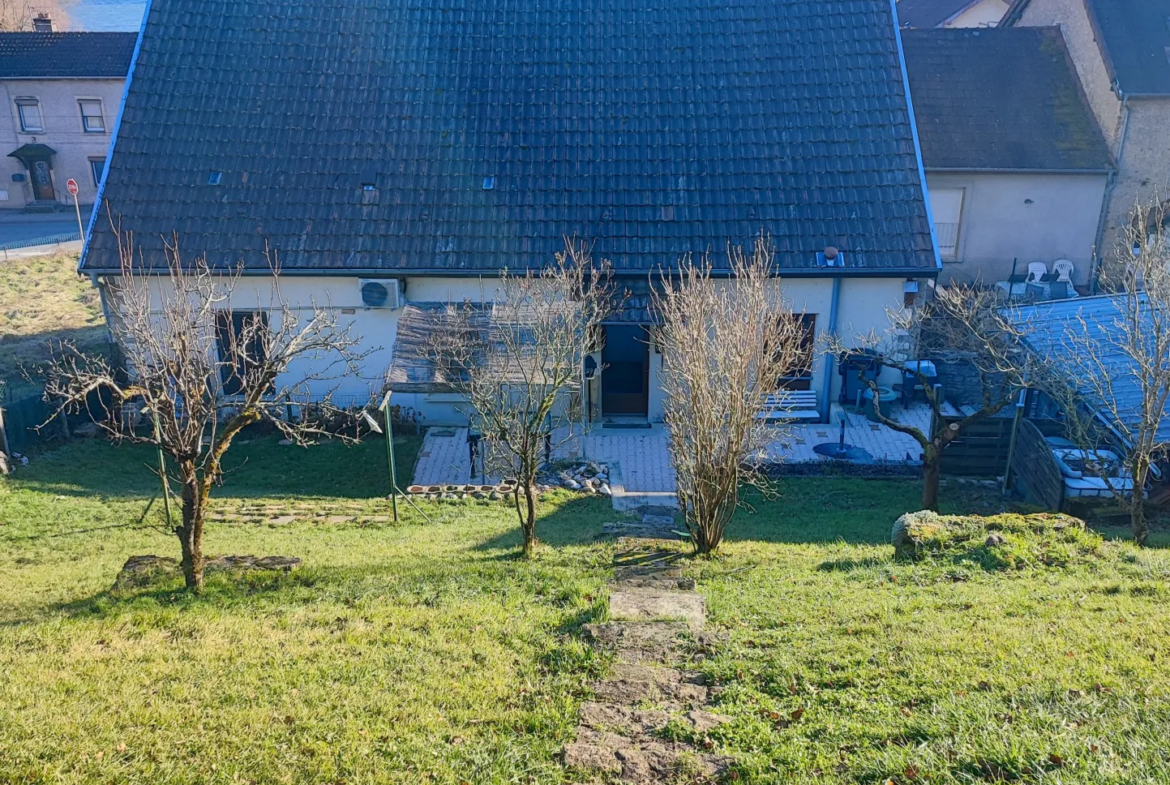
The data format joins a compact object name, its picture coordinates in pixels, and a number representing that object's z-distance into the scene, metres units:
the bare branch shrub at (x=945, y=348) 12.39
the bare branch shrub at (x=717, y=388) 9.52
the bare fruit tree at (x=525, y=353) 10.67
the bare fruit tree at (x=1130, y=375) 10.02
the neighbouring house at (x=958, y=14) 32.06
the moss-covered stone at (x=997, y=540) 9.18
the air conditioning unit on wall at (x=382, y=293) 16.53
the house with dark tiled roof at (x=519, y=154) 16.56
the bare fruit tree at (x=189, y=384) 8.08
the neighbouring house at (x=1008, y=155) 22.39
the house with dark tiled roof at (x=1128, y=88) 21.61
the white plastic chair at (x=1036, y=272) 22.88
